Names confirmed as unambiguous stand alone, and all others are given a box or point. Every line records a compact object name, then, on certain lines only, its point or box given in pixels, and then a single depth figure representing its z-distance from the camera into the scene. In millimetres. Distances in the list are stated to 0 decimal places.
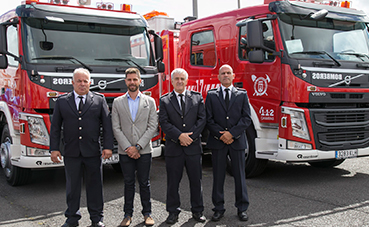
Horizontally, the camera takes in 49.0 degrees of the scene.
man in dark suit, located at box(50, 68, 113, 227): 4352
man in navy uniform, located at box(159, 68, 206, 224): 4594
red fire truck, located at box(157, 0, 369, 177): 5934
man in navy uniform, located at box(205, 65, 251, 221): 4684
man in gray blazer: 4547
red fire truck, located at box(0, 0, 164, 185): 5664
